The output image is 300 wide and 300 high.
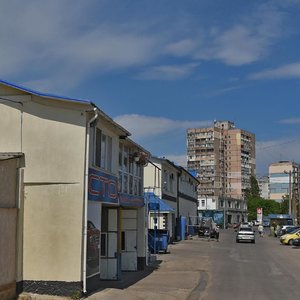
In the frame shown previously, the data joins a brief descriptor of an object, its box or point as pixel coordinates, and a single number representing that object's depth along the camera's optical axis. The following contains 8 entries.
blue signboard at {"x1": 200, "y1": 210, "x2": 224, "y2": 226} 115.44
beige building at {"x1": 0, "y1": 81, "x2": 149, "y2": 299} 13.73
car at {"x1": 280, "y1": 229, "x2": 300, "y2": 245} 48.54
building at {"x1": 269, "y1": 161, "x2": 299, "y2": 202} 138.00
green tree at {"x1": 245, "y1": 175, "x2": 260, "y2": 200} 150.00
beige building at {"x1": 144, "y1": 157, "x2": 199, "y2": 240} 43.34
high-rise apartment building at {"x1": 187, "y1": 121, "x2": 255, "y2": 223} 126.00
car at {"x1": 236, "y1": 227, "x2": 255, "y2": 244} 52.06
